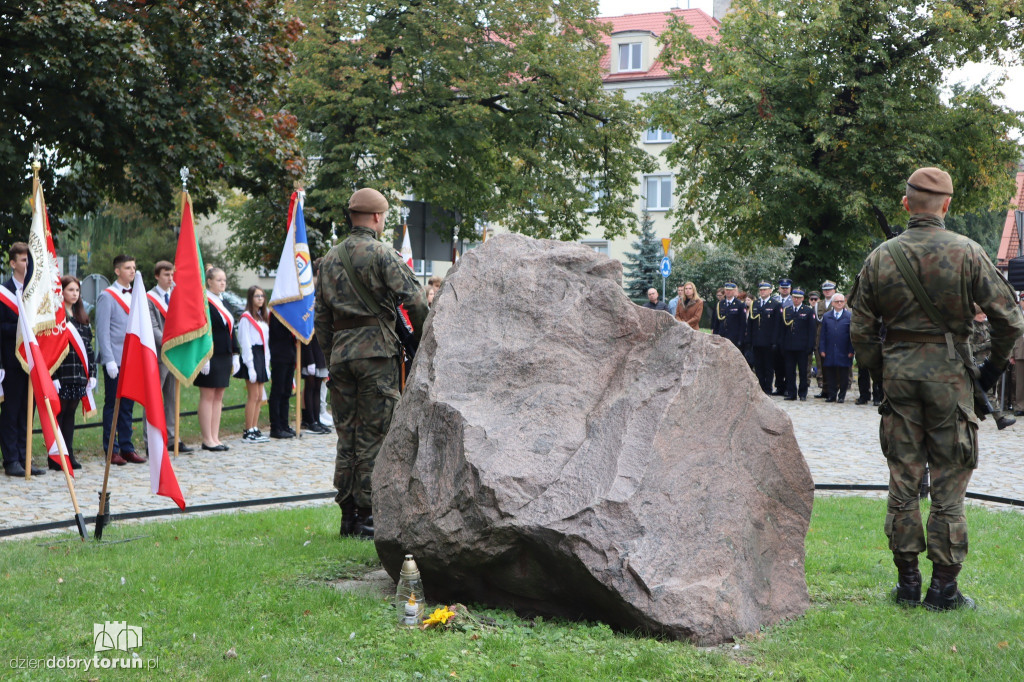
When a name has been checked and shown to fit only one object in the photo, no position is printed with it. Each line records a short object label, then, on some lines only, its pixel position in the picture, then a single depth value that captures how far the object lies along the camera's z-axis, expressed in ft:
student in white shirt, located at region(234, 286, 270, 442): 40.04
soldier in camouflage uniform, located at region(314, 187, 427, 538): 21.44
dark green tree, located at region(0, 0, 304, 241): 39.11
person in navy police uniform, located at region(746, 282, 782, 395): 63.57
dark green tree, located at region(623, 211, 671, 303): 149.79
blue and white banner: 38.75
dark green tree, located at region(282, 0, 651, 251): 72.43
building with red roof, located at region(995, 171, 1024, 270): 107.14
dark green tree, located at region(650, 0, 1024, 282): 76.33
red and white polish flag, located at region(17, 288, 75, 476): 23.54
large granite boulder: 14.96
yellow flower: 15.52
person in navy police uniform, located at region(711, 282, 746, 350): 65.72
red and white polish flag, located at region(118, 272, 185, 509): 21.81
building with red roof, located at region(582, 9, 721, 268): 160.25
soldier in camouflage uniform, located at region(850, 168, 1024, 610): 16.81
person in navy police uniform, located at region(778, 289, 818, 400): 62.03
